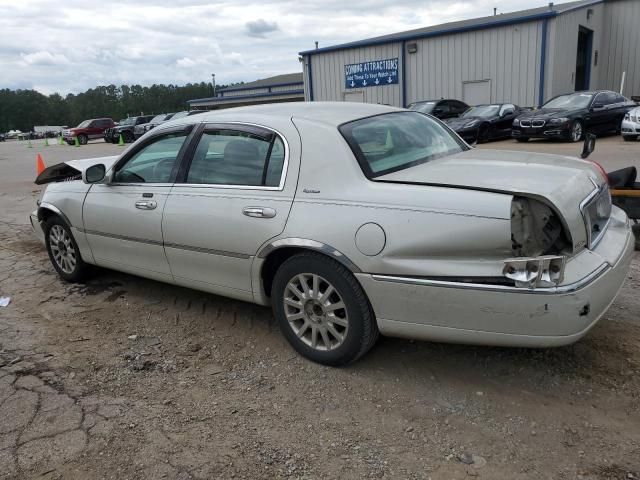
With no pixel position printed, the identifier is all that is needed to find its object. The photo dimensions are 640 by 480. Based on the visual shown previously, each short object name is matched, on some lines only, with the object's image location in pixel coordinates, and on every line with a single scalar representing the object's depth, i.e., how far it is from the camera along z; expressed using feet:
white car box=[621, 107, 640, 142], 49.08
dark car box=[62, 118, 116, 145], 113.60
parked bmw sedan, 50.83
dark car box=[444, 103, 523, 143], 54.65
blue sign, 85.05
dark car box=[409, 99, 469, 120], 62.75
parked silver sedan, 8.87
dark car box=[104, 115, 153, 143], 103.71
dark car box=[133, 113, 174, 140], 98.79
